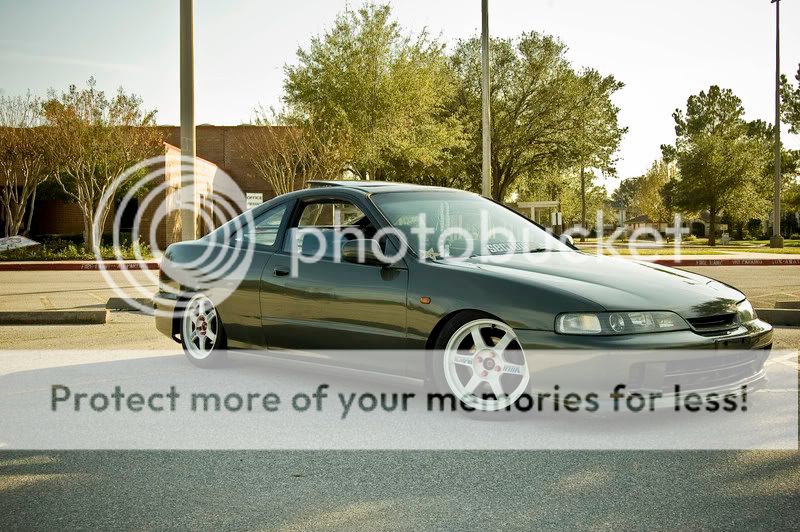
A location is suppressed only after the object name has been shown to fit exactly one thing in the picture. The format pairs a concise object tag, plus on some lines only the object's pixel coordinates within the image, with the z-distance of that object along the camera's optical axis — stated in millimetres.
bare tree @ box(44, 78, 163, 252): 26906
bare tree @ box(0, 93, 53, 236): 28594
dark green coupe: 4883
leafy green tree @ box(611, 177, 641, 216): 158575
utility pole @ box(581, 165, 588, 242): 70181
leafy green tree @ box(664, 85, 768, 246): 53375
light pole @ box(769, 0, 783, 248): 36094
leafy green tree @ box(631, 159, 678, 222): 88062
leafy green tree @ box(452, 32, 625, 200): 43562
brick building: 43500
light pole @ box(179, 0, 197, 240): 12227
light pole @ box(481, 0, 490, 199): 18484
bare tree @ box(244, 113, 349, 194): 31000
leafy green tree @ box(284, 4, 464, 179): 30281
